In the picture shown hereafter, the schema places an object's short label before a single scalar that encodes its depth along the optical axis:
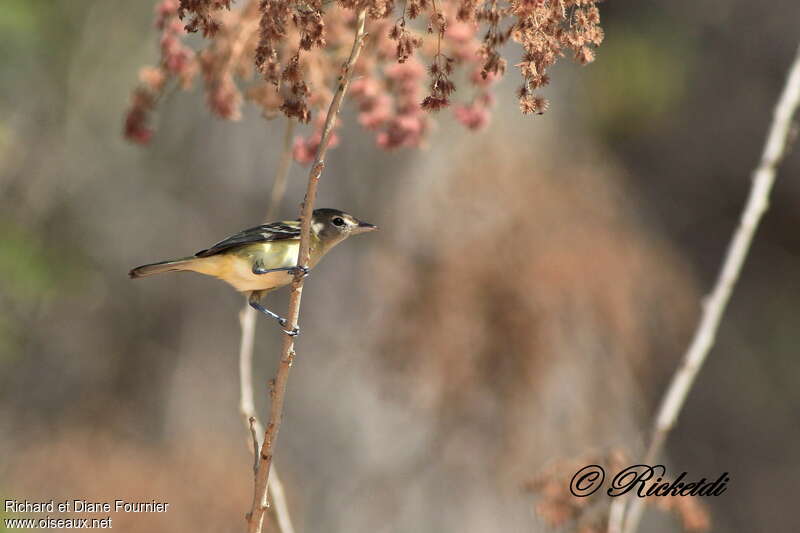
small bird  6.55
